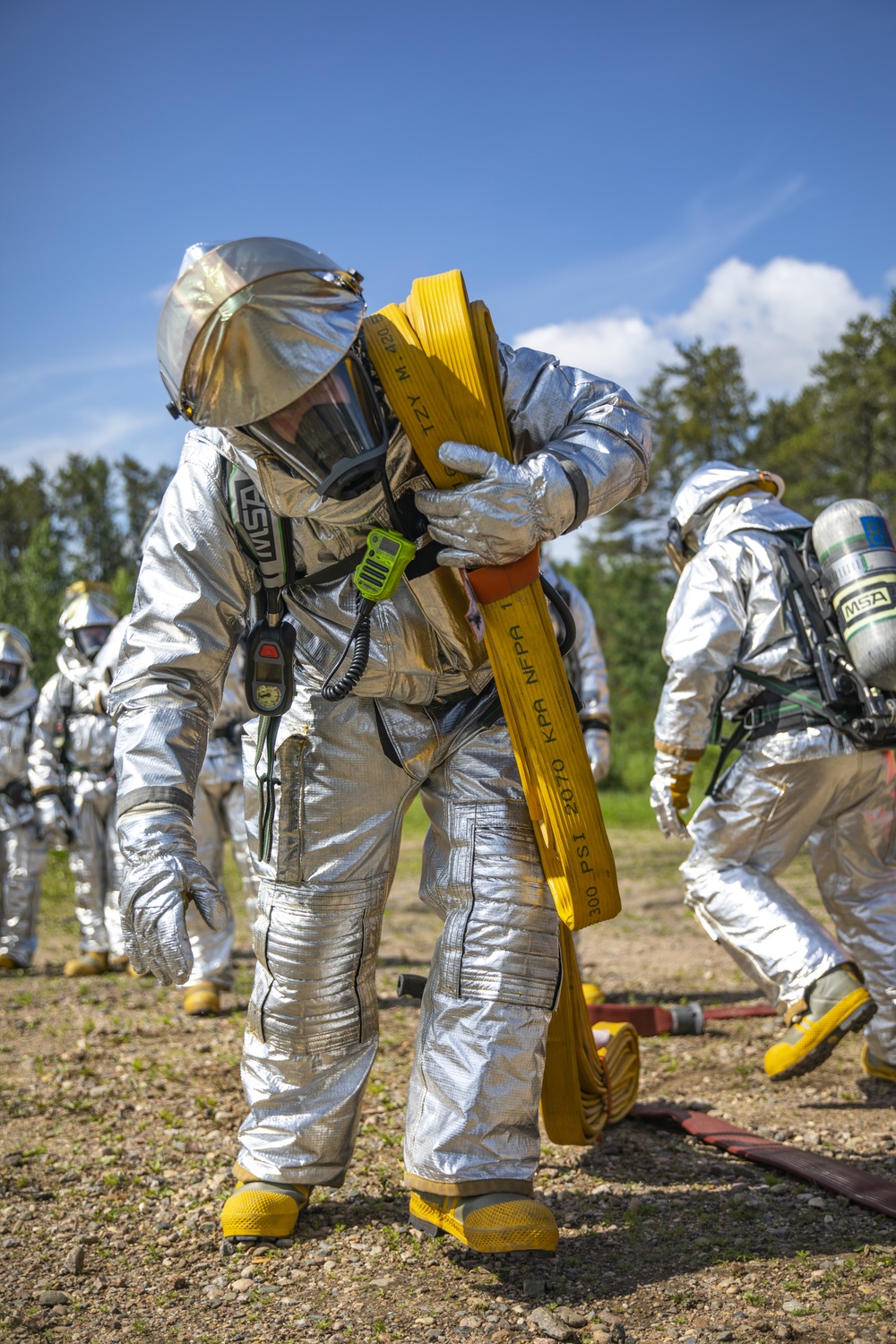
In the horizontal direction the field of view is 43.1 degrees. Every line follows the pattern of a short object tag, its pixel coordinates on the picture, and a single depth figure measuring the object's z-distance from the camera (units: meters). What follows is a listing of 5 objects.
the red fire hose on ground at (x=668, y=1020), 4.84
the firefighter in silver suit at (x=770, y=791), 4.06
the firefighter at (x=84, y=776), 8.07
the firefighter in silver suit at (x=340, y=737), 2.42
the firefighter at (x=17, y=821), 8.45
